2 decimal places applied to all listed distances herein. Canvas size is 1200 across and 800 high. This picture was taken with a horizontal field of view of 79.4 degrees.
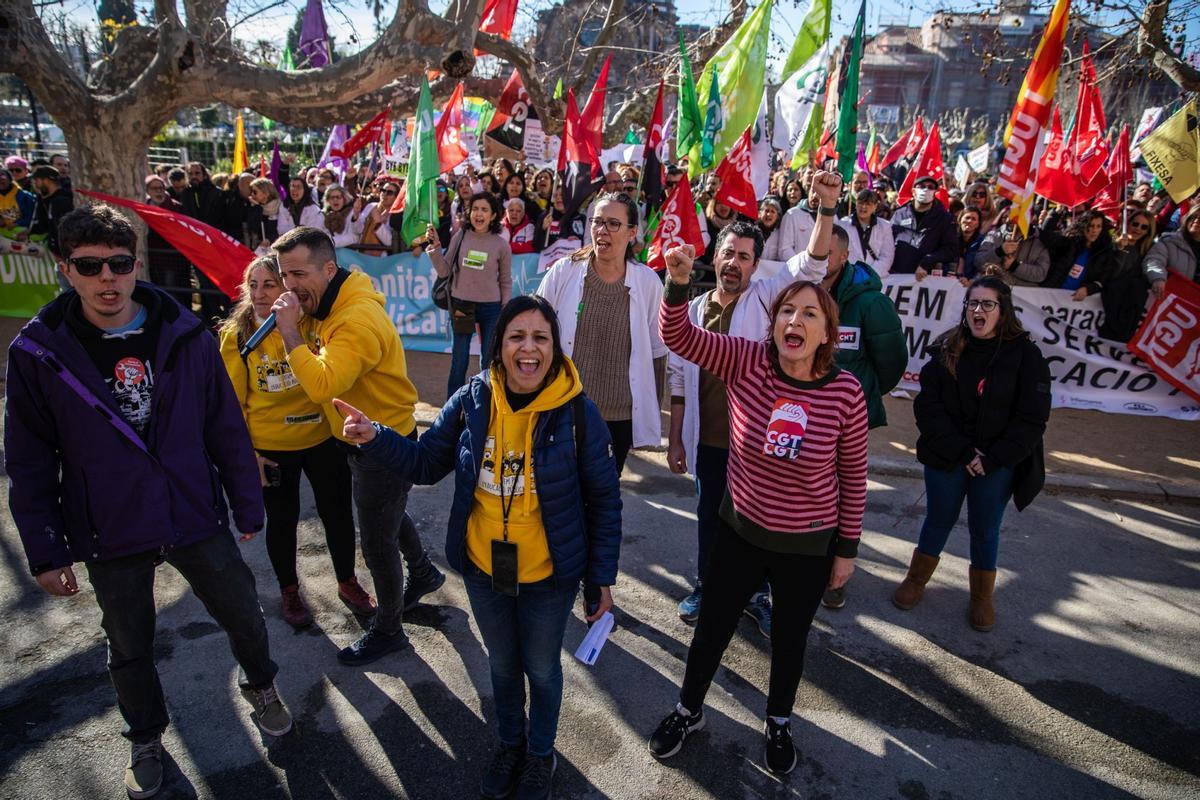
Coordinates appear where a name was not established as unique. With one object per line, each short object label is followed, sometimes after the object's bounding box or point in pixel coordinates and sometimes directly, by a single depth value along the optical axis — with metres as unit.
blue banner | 8.95
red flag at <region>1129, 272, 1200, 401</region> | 7.32
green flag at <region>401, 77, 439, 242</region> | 6.47
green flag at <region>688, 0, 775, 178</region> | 6.16
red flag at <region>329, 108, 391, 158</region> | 9.92
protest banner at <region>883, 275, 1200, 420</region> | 7.73
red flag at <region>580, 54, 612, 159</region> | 7.45
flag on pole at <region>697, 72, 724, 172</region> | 6.75
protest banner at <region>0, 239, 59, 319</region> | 9.49
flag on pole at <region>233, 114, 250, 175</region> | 13.77
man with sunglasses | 2.30
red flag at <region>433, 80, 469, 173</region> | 8.15
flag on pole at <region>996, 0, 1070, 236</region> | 5.70
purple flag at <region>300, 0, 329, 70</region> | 11.40
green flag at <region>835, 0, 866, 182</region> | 4.81
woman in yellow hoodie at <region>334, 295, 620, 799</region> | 2.40
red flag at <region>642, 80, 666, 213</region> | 7.34
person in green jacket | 3.57
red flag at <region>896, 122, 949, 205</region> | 10.30
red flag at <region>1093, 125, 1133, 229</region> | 8.53
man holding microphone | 2.72
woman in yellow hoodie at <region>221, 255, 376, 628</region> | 3.24
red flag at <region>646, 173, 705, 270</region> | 5.97
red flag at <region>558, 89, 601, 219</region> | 7.48
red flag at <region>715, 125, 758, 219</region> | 6.66
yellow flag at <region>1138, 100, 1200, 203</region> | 7.15
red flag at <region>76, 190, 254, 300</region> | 3.90
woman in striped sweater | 2.58
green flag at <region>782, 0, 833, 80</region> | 5.97
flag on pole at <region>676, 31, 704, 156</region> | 6.91
